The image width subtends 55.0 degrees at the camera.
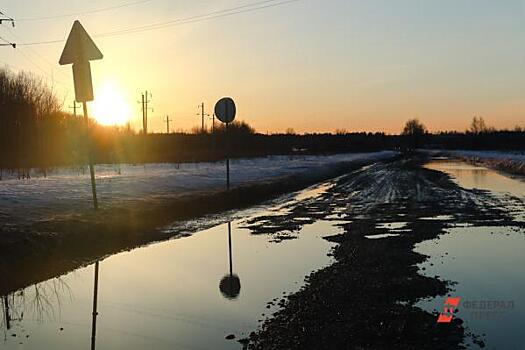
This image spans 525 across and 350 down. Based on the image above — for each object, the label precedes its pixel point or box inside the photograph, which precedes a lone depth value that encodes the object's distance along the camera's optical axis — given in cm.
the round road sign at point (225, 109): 1950
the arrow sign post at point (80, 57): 1177
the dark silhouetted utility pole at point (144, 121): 8251
